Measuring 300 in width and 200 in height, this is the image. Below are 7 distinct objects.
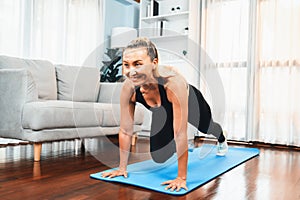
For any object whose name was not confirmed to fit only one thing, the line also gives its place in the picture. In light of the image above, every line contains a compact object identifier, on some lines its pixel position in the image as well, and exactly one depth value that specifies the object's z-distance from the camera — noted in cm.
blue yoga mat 145
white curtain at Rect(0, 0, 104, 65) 300
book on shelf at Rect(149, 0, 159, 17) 404
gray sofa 185
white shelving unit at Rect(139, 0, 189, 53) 373
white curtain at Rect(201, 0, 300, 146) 309
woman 128
